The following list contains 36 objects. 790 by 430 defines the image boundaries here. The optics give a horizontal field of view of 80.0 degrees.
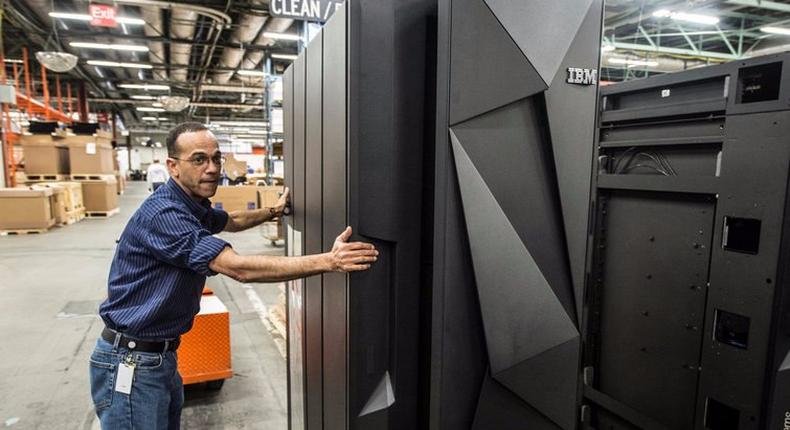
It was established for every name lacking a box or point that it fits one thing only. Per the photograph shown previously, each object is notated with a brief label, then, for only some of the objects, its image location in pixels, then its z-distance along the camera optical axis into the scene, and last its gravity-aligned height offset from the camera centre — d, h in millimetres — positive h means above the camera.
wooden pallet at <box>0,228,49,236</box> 10984 -1602
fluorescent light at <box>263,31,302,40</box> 11406 +3232
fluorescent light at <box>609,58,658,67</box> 11488 +2822
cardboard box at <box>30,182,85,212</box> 12577 -833
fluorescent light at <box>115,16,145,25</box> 10534 +3335
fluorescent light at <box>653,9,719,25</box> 8414 +2915
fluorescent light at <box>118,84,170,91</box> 19047 +3244
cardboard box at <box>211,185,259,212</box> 10483 -639
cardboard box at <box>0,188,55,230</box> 10836 -1050
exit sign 9250 +2955
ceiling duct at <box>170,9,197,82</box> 10688 +3401
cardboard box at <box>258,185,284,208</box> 10215 -565
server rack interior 2092 -407
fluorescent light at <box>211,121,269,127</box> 31269 +2956
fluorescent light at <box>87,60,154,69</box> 14711 +3171
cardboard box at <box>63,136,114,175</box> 13422 +299
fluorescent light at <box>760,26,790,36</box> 9552 +3062
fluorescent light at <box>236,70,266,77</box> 15707 +3183
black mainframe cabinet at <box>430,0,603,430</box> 1249 -94
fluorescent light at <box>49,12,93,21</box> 9998 +3219
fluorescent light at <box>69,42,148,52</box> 12711 +3260
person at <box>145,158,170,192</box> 13539 -261
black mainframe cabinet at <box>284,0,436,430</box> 1329 -51
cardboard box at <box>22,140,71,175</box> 12859 +183
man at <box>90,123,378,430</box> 2051 -621
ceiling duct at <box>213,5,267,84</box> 11336 +3477
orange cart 3762 -1468
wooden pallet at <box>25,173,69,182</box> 13000 -392
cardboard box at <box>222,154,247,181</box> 18297 +24
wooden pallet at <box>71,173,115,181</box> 13816 -366
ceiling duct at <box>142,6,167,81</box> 10556 +3403
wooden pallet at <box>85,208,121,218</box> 14506 -1521
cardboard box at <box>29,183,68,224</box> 12094 -1006
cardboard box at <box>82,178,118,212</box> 14344 -921
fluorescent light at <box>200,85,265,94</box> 18478 +3126
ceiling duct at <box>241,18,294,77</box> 10781 +3534
